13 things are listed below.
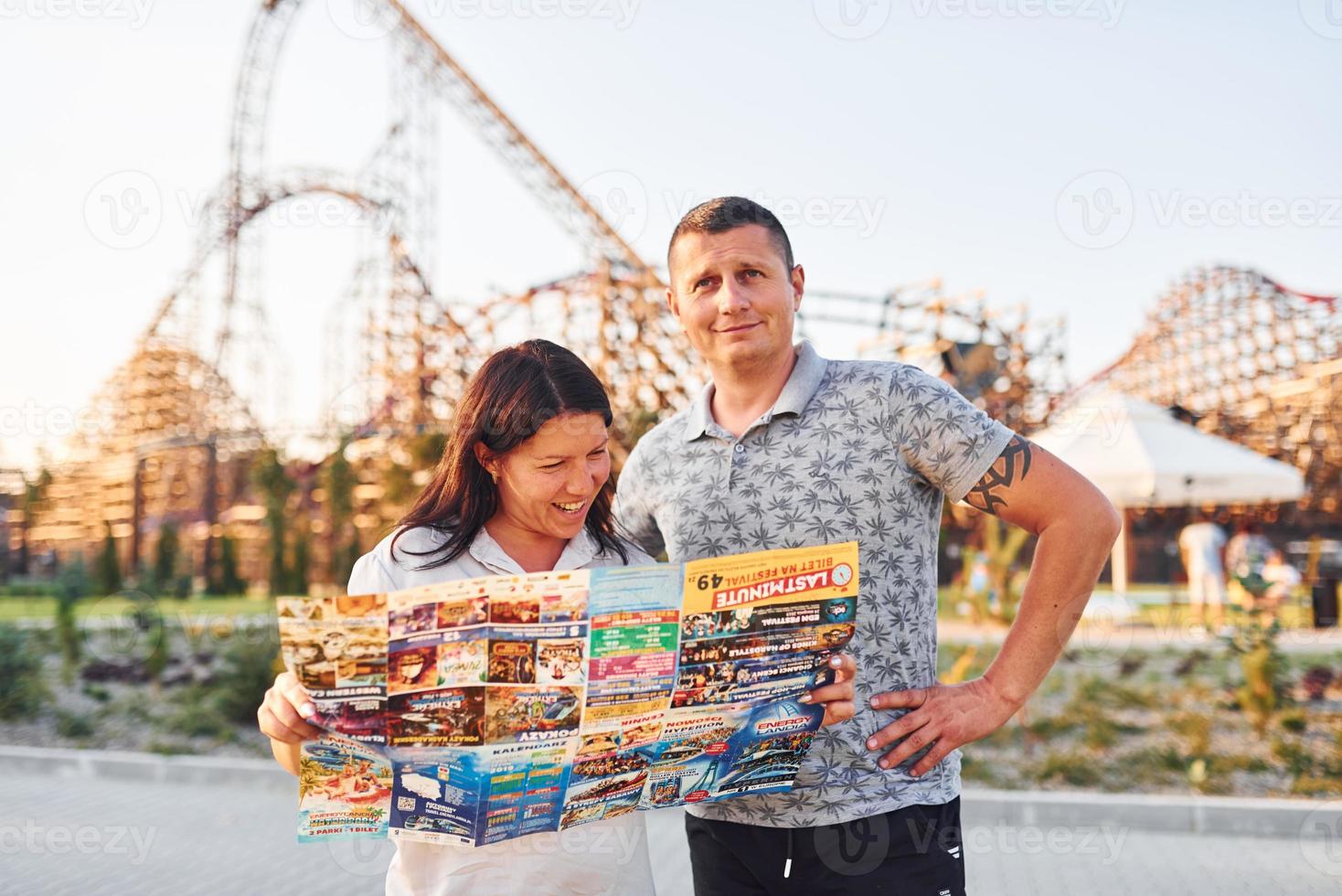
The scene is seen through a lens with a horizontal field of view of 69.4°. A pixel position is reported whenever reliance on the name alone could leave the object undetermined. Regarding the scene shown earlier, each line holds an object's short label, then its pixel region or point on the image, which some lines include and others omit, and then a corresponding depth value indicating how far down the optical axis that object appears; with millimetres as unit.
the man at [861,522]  1826
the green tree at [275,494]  10398
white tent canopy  8469
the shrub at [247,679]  7273
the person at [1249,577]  6465
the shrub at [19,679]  7777
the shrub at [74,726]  7340
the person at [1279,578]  10411
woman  1606
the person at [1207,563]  10992
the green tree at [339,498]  10492
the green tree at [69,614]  8672
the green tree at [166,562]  12289
